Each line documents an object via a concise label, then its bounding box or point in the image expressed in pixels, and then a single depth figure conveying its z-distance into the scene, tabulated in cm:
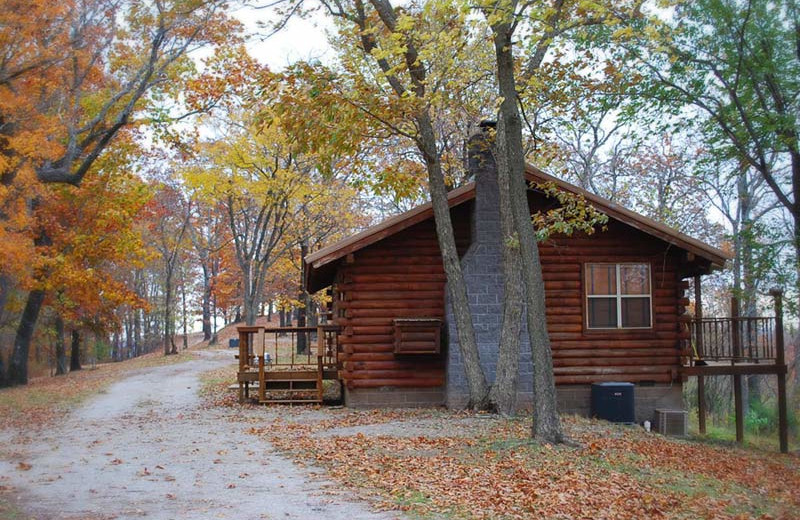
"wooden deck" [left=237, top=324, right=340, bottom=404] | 1927
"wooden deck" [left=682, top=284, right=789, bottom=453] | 1839
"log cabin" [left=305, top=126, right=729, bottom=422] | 1819
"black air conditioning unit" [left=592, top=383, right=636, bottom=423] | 1775
